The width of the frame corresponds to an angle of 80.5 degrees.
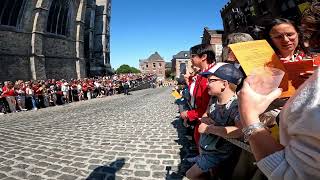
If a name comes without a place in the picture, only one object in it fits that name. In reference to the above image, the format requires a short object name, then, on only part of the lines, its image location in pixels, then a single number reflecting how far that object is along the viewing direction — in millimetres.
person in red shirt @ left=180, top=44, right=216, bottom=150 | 2354
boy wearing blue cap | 1718
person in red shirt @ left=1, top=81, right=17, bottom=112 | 10175
